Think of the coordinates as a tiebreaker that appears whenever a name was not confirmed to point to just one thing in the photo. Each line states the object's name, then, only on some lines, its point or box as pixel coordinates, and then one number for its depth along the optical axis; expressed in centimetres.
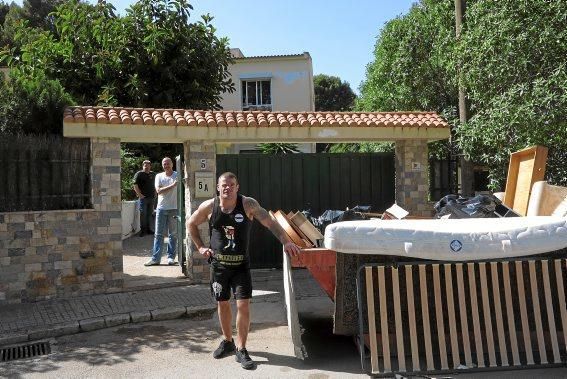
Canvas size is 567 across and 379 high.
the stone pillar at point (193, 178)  796
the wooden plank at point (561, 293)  455
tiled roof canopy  731
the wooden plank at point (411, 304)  451
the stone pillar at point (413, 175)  887
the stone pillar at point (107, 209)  737
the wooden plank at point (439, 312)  447
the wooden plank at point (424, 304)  452
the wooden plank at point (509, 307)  452
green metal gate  890
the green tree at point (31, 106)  730
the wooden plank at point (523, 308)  450
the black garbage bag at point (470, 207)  609
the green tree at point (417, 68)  1399
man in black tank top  474
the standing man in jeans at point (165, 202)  895
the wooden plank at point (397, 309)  446
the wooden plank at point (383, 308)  447
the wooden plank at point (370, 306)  446
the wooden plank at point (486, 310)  448
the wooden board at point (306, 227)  578
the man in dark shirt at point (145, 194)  1113
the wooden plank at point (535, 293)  459
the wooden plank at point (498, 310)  448
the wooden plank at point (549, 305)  452
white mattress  437
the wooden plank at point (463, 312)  446
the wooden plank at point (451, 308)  448
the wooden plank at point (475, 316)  446
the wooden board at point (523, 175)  691
